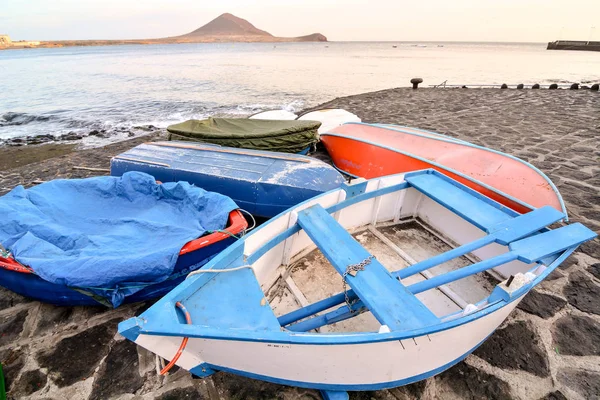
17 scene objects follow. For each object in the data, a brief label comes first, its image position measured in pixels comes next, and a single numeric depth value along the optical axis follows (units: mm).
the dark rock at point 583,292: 3035
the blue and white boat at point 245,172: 4133
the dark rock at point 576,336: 2593
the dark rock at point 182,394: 2283
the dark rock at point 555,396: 2232
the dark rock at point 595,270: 3434
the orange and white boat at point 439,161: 3900
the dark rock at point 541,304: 2990
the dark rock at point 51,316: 2911
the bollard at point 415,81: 17797
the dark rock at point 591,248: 3752
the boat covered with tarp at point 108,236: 2639
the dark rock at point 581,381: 2266
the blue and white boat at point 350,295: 1716
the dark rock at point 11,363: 2433
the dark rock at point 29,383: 2342
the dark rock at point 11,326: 2799
